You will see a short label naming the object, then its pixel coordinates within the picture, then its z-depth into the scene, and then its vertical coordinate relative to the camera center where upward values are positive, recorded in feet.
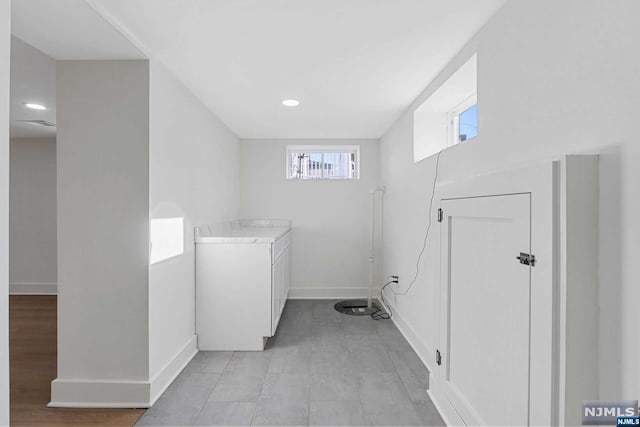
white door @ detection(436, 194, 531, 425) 4.19 -1.39
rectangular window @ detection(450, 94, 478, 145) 8.36 +2.30
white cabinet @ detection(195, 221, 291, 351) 9.84 -2.31
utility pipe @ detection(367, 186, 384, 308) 13.88 -1.01
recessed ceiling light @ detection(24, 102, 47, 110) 10.81 +3.24
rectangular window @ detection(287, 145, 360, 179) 15.93 +2.19
